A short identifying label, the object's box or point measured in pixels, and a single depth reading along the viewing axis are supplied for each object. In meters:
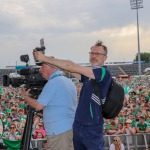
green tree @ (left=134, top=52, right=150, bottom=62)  114.32
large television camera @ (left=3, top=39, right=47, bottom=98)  4.23
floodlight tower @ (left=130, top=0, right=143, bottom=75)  54.56
